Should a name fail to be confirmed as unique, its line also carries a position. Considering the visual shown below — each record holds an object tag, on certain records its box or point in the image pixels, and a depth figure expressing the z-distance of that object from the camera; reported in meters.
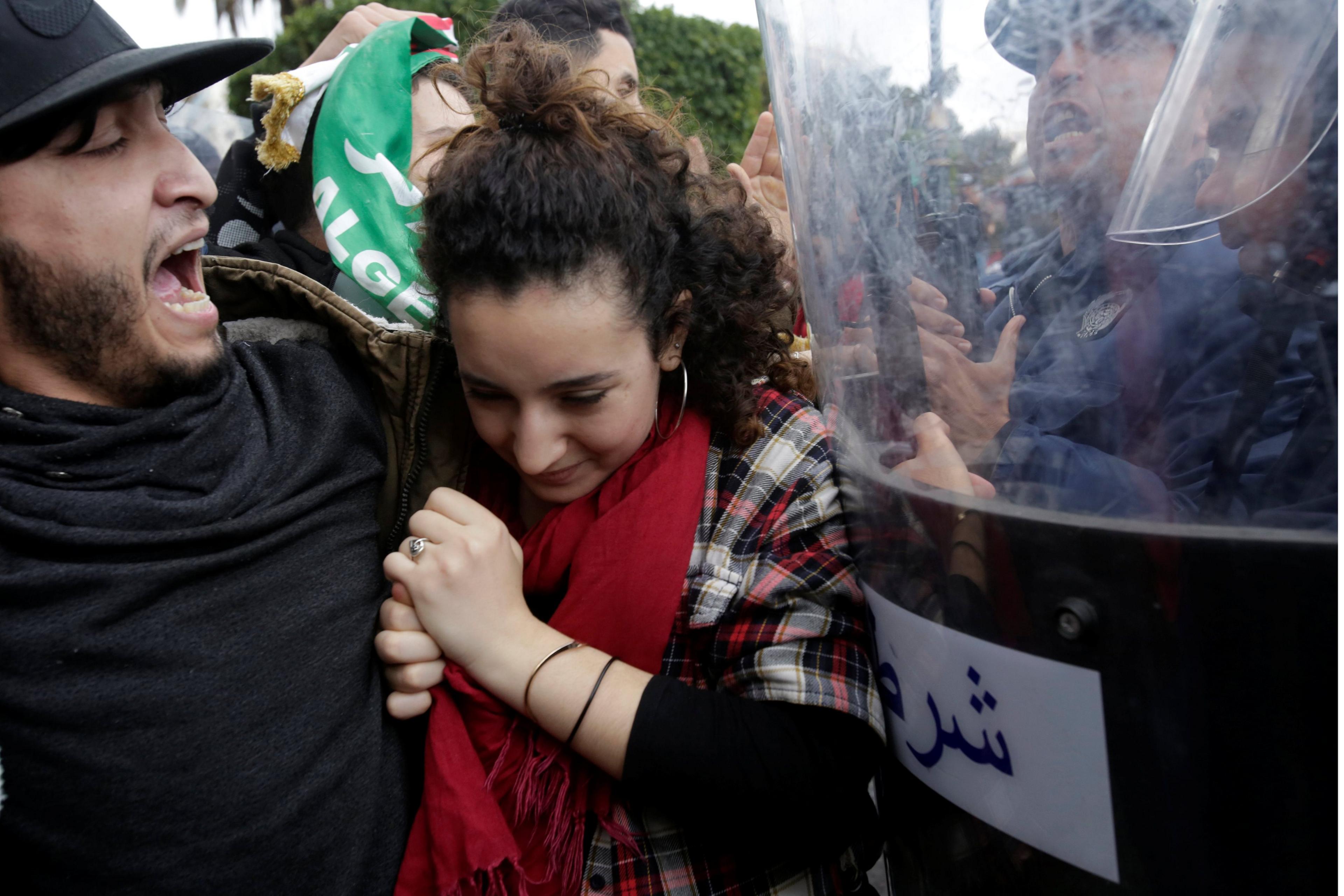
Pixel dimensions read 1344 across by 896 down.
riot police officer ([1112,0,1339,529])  0.67
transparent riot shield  0.69
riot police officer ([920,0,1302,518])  0.75
